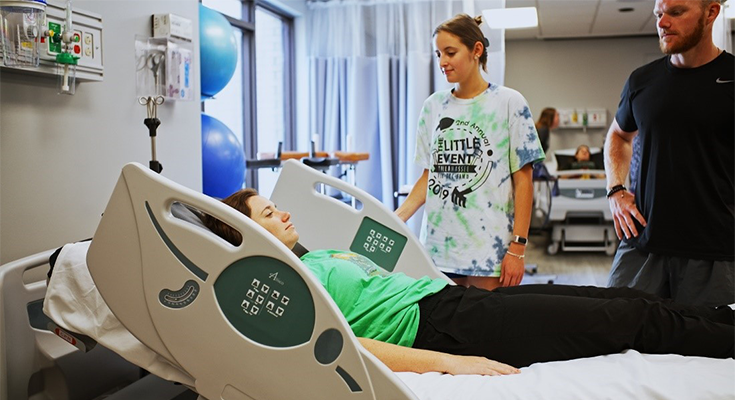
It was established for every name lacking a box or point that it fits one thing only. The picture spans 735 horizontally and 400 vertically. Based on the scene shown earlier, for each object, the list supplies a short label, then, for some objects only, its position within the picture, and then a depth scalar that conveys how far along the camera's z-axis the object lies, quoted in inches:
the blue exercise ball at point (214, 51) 112.3
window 176.9
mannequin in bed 261.6
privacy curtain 182.1
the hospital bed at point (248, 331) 50.4
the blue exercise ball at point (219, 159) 114.3
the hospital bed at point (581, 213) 247.8
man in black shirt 71.4
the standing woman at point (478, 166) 80.8
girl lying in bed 57.4
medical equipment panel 75.8
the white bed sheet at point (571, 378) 49.9
